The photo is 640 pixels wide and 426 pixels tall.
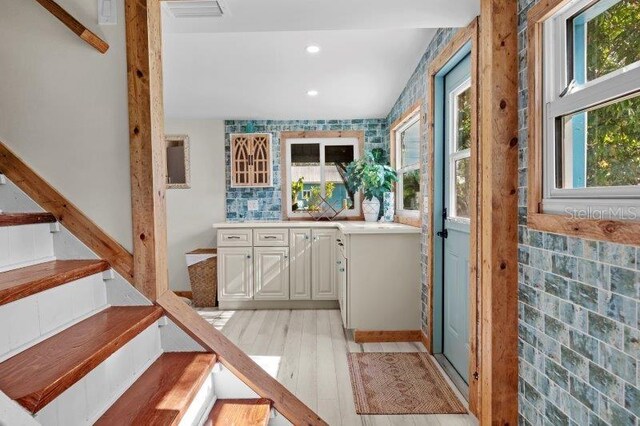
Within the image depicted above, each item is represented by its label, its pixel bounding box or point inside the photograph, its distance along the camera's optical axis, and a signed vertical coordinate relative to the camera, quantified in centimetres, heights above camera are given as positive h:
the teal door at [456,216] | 263 -11
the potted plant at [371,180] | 426 +24
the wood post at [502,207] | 175 -3
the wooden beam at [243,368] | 173 -73
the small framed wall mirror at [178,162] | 499 +53
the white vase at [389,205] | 457 -4
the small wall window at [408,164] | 382 +39
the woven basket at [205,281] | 459 -89
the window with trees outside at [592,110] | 121 +31
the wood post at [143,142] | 171 +27
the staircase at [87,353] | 110 -45
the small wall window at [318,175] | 502 +35
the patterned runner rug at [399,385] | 236 -121
